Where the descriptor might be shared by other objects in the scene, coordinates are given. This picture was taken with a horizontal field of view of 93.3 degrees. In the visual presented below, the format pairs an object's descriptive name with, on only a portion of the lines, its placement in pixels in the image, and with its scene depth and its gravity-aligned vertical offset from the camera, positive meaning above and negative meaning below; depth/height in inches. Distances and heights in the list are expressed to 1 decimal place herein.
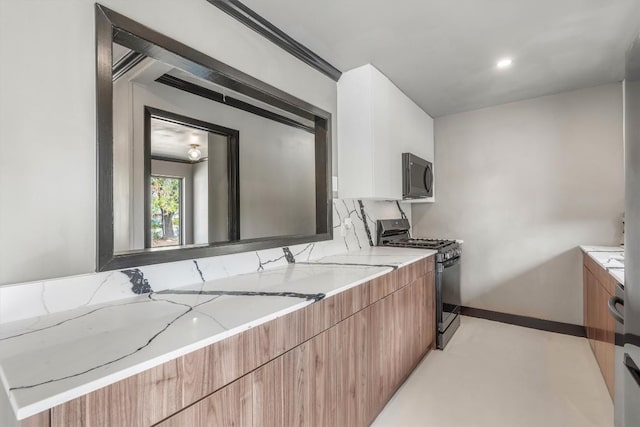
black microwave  109.6 +13.7
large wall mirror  48.6 +22.3
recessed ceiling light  90.4 +45.4
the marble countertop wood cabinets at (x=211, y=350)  24.6 -14.2
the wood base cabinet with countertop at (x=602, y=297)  71.9 -25.9
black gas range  101.8 -20.6
